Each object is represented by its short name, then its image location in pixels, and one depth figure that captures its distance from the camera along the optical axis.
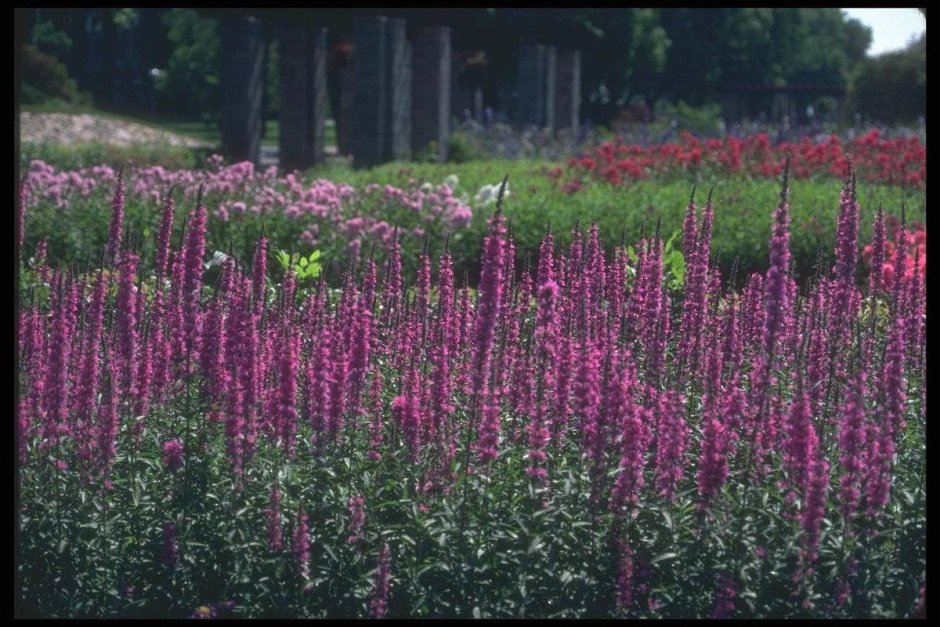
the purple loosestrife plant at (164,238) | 12.12
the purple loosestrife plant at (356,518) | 10.34
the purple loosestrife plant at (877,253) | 12.55
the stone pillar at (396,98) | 45.31
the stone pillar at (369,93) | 44.66
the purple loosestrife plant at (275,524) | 10.39
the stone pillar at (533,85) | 61.78
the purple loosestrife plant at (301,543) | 10.27
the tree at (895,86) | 77.19
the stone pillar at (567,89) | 67.44
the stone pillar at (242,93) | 48.94
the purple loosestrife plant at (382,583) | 10.02
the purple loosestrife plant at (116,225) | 12.12
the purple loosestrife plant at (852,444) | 9.77
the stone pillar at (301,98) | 54.25
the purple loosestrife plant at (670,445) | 10.18
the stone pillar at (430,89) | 50.37
